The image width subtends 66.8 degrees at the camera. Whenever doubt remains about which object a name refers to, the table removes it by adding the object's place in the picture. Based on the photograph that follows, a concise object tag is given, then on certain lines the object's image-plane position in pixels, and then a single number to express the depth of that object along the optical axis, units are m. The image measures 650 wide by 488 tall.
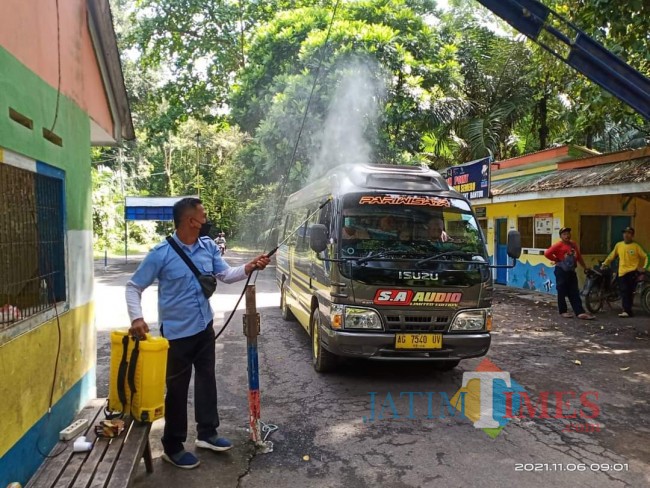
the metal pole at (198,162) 36.86
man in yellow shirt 8.98
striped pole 3.89
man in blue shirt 3.55
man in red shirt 9.09
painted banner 10.76
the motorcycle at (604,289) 9.48
